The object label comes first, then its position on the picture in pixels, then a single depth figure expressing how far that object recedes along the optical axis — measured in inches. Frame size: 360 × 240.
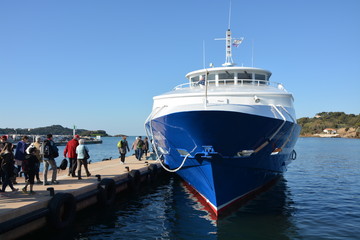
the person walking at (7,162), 322.7
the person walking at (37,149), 375.6
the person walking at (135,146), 810.7
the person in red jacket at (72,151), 462.5
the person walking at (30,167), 337.1
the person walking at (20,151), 389.5
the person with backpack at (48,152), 383.2
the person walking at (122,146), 678.3
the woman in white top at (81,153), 449.4
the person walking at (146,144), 899.4
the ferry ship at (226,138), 357.1
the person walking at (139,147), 788.6
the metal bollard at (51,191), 331.4
